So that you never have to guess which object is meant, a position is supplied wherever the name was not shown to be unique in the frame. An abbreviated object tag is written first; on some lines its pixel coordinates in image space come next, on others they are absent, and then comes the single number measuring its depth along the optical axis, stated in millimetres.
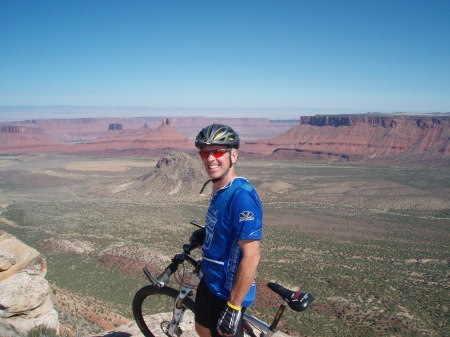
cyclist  2809
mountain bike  3162
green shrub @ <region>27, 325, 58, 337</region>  6215
